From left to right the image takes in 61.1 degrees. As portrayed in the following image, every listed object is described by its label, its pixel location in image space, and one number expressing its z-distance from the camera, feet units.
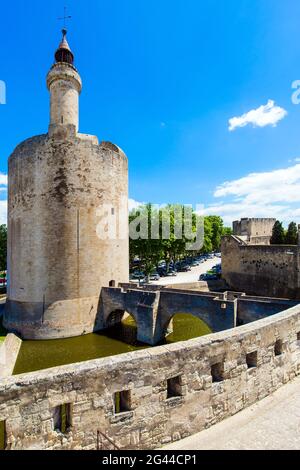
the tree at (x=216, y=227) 189.61
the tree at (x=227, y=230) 246.88
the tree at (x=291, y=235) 132.85
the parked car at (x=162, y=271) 117.87
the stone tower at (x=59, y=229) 52.90
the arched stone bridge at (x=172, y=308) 40.32
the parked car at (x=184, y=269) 129.55
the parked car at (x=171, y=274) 113.17
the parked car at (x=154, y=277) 103.33
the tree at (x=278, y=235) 140.03
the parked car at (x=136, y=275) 111.08
